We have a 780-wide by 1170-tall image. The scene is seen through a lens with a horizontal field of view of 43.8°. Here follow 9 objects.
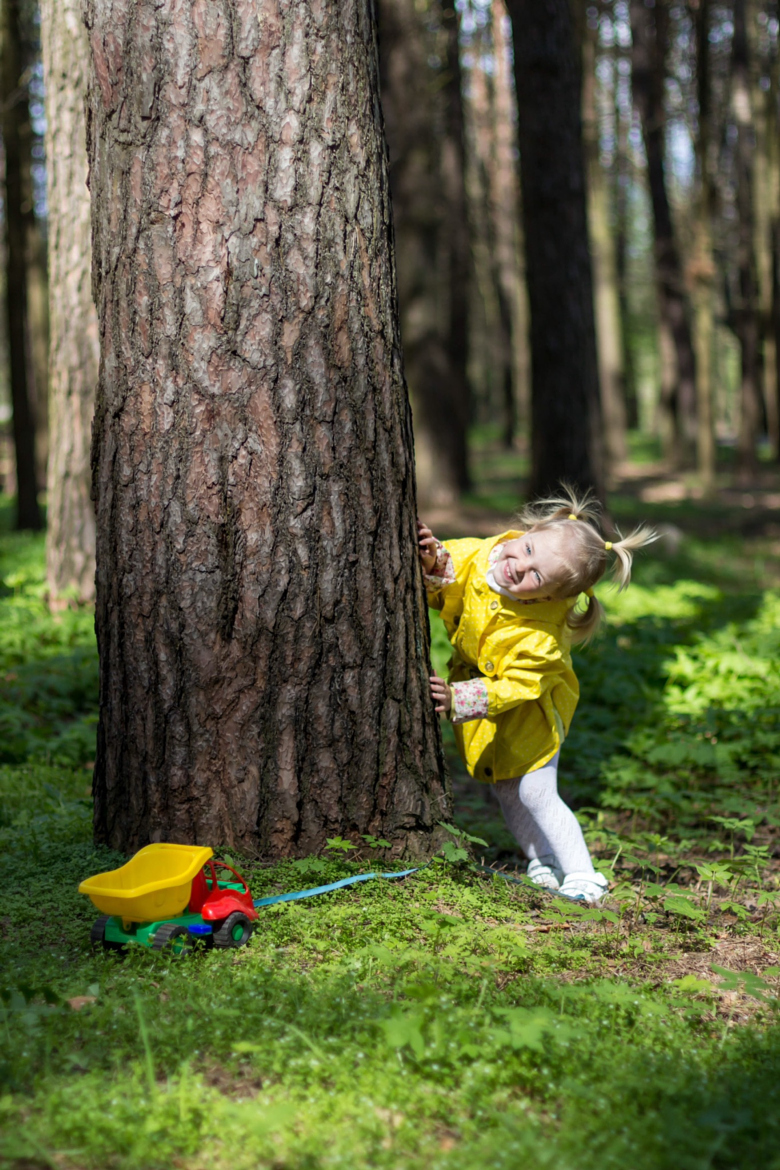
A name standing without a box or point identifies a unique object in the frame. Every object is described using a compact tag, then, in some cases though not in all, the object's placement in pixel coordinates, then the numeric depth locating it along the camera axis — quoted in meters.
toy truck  2.52
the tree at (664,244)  17.98
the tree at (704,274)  14.24
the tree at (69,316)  6.64
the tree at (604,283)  16.94
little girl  3.45
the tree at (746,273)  16.16
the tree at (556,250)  8.74
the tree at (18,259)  11.35
